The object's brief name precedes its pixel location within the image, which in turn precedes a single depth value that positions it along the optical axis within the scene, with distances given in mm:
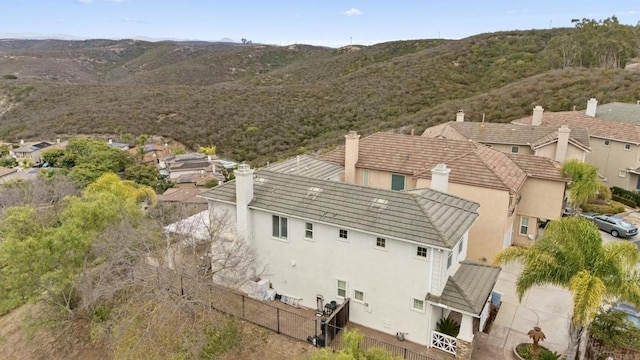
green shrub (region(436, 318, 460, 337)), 15828
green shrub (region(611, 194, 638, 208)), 32188
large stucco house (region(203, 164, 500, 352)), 15562
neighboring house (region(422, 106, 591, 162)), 28647
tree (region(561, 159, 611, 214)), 24469
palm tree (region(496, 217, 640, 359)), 12008
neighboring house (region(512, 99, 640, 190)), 33625
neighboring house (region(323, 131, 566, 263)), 21906
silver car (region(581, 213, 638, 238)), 26158
